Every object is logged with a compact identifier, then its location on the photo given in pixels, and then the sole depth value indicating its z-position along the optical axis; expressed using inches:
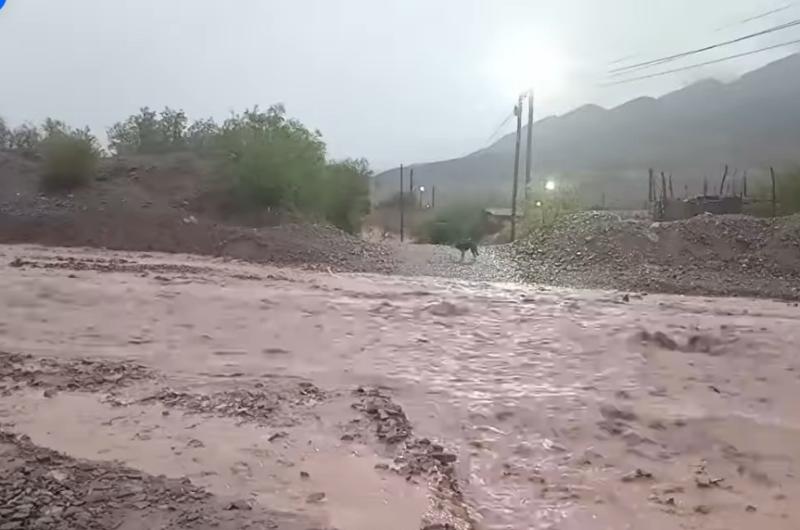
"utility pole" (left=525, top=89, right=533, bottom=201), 981.5
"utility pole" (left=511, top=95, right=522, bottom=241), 898.7
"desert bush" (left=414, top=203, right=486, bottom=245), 865.6
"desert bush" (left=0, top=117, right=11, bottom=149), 1064.9
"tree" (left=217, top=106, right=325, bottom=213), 868.6
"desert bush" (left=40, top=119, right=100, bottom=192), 875.4
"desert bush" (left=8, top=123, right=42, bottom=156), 1005.5
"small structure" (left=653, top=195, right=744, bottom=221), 896.3
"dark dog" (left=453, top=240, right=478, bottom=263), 724.0
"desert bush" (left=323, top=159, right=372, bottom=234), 983.6
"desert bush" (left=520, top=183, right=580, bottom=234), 892.0
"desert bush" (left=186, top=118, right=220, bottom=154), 1012.9
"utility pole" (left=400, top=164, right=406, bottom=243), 1051.0
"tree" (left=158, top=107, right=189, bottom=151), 1075.9
